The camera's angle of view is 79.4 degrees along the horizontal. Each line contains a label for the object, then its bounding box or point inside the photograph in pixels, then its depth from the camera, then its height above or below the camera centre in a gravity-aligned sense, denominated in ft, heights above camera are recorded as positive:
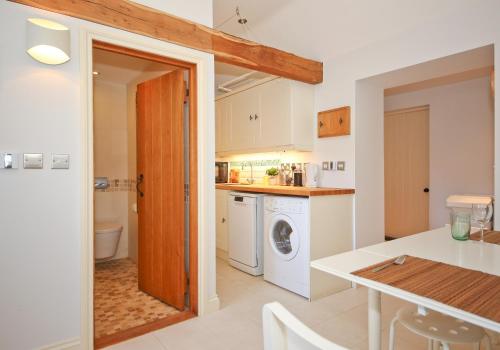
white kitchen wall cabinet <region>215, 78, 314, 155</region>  10.57 +2.15
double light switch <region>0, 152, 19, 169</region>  5.29 +0.25
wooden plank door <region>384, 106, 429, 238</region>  15.01 +0.01
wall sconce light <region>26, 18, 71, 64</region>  5.28 +2.37
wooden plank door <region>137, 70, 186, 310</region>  8.04 -0.41
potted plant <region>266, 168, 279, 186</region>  12.84 -0.12
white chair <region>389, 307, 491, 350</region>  3.94 -2.18
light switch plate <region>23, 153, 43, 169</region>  5.50 +0.25
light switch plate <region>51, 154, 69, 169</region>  5.74 +0.24
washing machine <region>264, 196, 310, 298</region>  8.78 -2.22
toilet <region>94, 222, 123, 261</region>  11.41 -2.56
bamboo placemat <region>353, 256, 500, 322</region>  2.73 -1.19
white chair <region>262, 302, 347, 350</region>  1.96 -1.10
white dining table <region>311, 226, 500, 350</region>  3.00 -1.18
